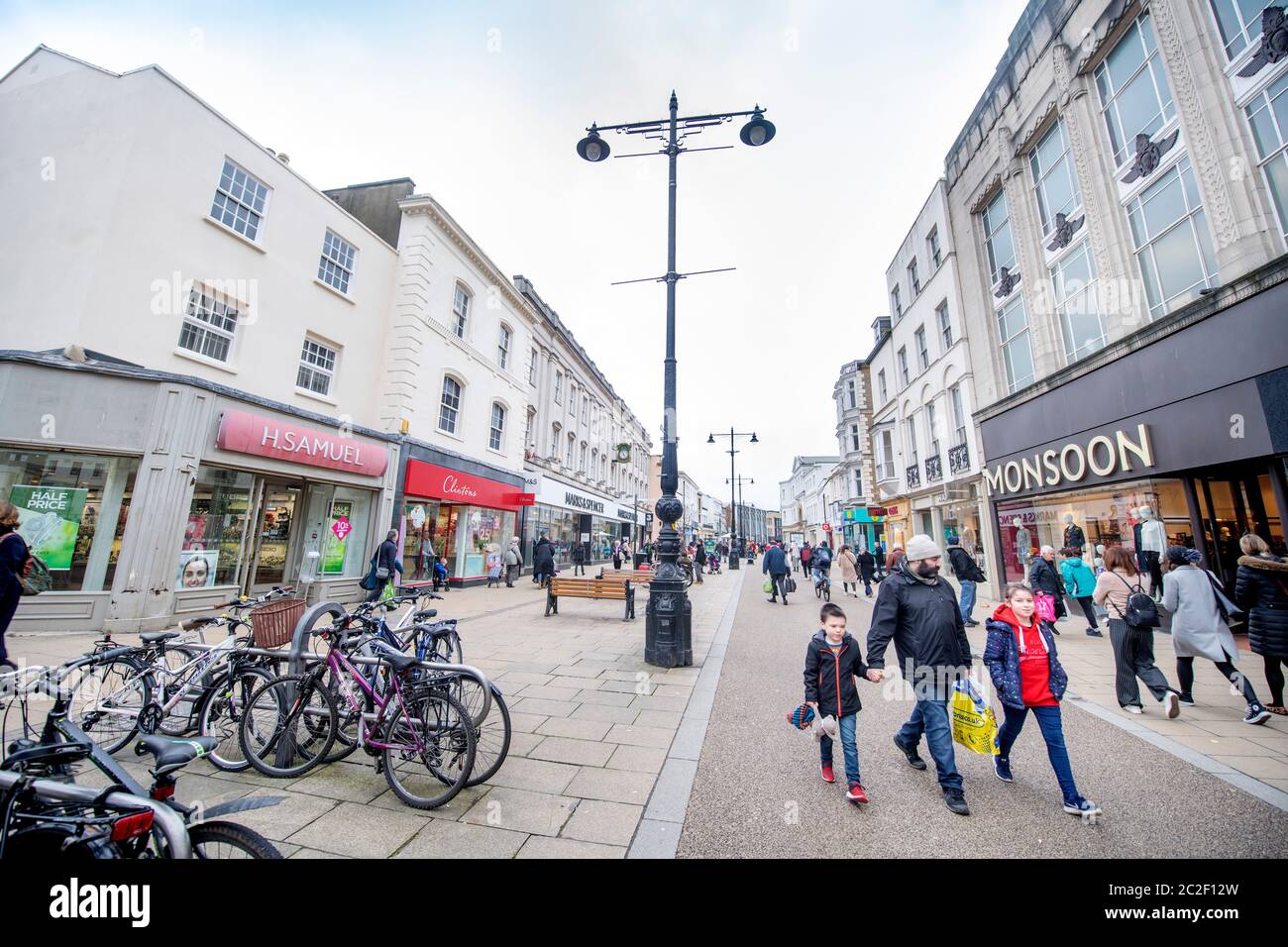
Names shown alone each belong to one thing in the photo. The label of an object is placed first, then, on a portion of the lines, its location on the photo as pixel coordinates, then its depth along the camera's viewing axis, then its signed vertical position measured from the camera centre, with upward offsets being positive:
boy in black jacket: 3.61 -0.85
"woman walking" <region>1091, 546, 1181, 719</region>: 5.00 -0.86
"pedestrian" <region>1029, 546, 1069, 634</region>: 8.24 -0.20
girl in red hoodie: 3.39 -0.73
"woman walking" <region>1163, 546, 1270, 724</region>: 4.84 -0.60
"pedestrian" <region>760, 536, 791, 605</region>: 14.07 -0.17
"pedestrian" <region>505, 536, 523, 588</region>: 17.67 -0.19
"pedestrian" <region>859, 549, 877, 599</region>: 15.98 -0.16
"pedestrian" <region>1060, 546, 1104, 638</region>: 8.79 -0.22
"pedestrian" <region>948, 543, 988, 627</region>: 9.77 -0.19
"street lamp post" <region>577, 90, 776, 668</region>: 6.61 +0.65
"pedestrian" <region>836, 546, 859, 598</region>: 15.48 -0.19
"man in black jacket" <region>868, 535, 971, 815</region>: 3.39 -0.61
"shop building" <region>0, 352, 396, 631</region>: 7.67 +1.23
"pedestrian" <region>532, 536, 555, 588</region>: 16.47 +0.01
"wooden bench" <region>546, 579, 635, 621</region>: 10.28 -0.67
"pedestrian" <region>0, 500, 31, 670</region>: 4.44 -0.10
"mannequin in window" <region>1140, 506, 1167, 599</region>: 8.57 +0.37
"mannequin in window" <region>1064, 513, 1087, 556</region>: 10.18 +0.58
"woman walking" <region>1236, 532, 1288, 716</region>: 4.73 -0.37
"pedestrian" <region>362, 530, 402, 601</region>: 9.57 -0.17
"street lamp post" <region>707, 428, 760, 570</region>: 31.00 +5.41
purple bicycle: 3.32 -1.23
